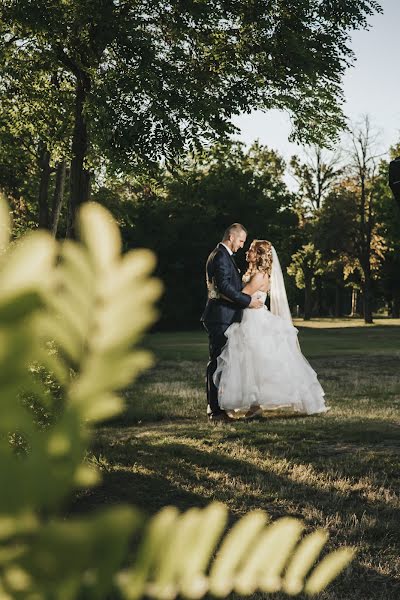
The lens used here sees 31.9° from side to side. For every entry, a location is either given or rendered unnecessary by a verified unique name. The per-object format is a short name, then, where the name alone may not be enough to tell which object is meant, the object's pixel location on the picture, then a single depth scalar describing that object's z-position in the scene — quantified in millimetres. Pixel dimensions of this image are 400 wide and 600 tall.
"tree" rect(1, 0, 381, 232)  13039
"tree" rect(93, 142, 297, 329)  43344
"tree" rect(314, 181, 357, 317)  50844
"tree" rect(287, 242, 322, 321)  61272
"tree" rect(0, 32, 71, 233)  16344
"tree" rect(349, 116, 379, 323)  49469
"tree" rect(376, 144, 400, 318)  52375
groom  10422
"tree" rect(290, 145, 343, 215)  57844
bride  10469
